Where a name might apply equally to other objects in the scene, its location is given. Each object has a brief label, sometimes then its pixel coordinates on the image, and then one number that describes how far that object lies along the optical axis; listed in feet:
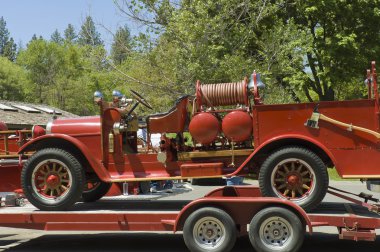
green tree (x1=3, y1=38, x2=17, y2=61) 294.66
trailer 19.48
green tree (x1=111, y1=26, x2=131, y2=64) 62.44
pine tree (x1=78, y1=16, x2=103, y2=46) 63.82
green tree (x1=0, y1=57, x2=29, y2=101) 186.29
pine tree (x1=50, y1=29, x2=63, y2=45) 315.17
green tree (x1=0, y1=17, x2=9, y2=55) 310.86
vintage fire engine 20.45
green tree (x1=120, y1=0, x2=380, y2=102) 54.95
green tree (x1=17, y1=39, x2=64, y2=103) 186.19
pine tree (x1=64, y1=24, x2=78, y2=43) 321.34
